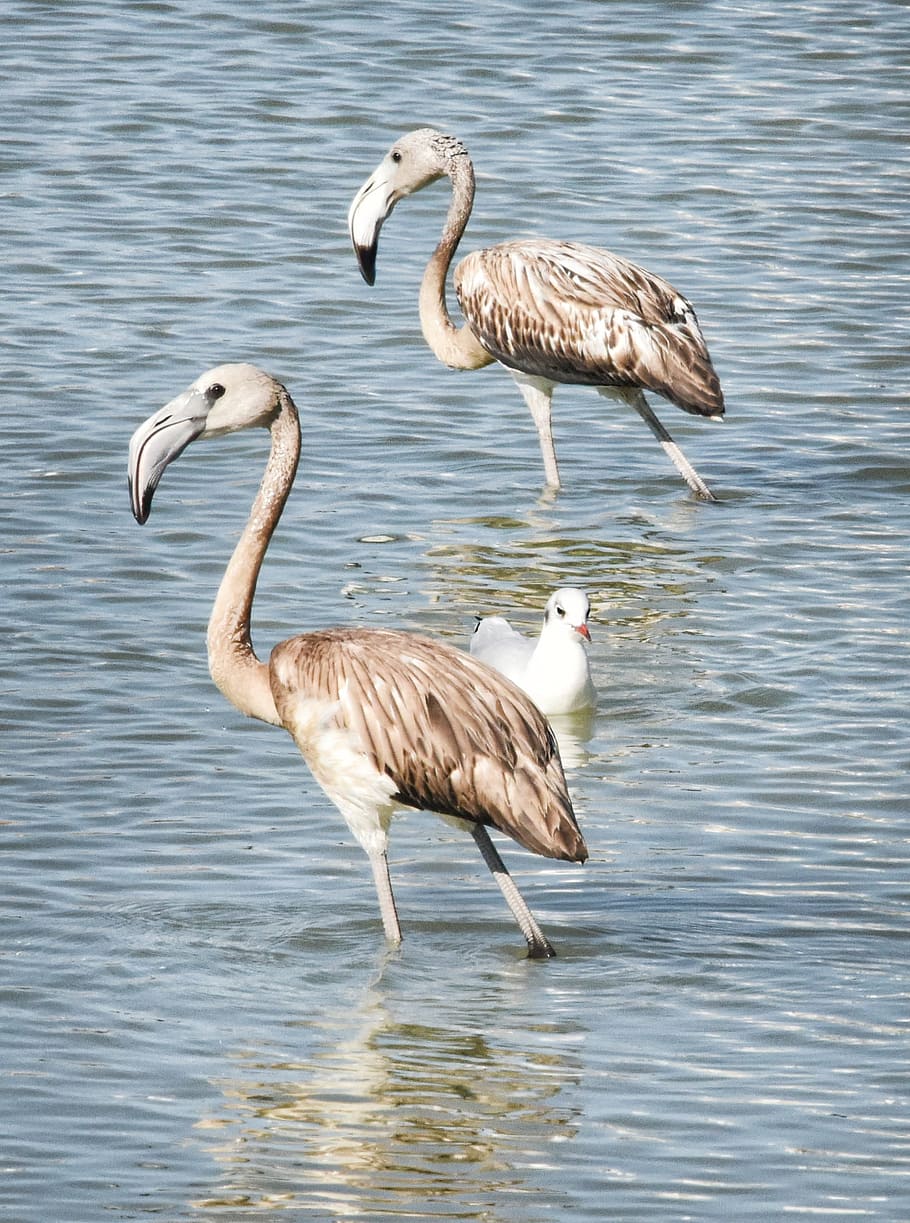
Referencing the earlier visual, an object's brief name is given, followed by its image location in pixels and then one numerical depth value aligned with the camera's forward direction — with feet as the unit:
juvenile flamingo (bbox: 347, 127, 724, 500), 80.43
